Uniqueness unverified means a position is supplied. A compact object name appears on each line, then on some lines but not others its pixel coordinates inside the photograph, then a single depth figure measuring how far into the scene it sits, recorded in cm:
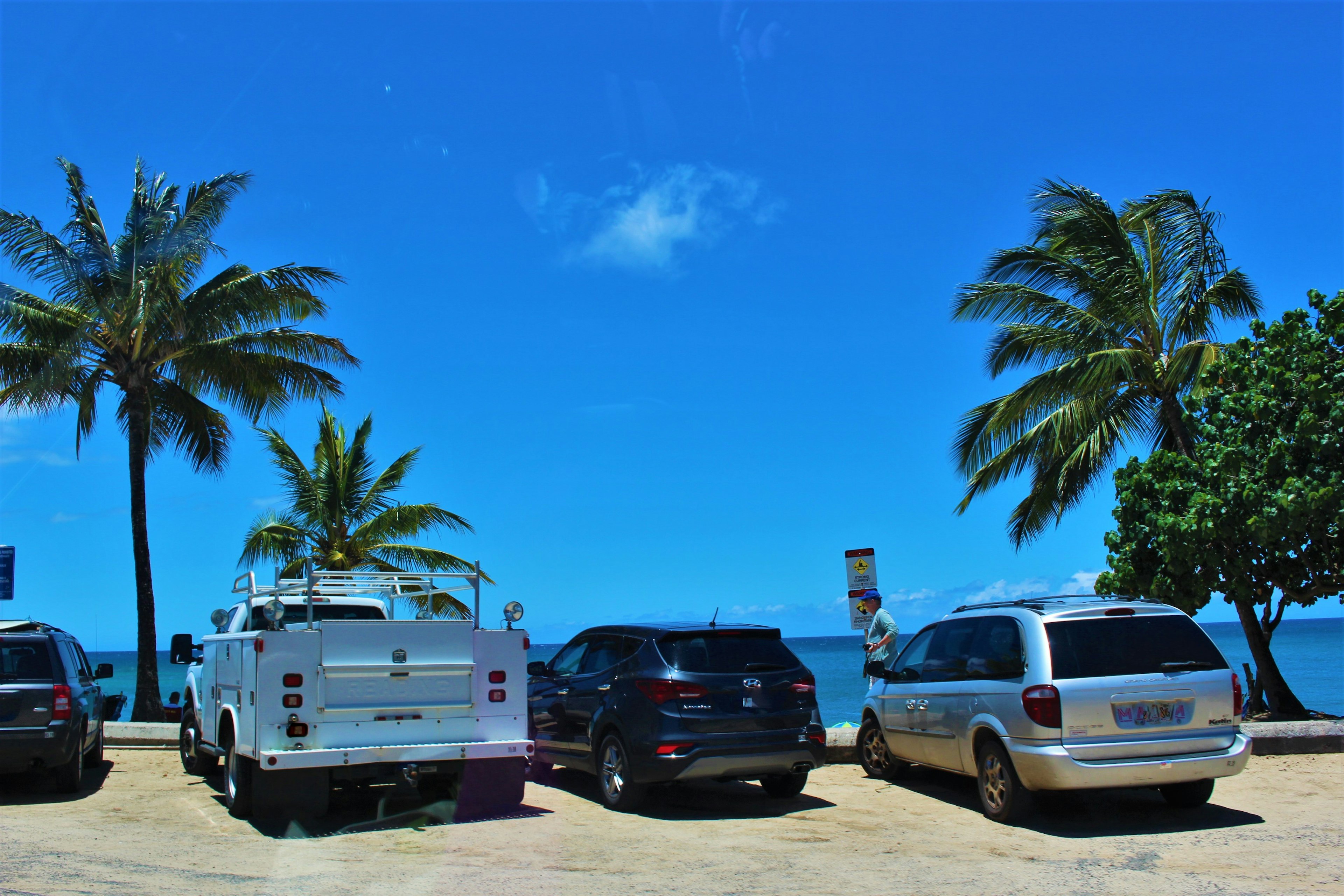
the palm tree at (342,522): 2467
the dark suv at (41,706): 951
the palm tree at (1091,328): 1772
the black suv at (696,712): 846
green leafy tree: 1257
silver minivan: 755
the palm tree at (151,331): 1766
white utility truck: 805
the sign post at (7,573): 1366
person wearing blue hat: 1142
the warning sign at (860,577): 1243
